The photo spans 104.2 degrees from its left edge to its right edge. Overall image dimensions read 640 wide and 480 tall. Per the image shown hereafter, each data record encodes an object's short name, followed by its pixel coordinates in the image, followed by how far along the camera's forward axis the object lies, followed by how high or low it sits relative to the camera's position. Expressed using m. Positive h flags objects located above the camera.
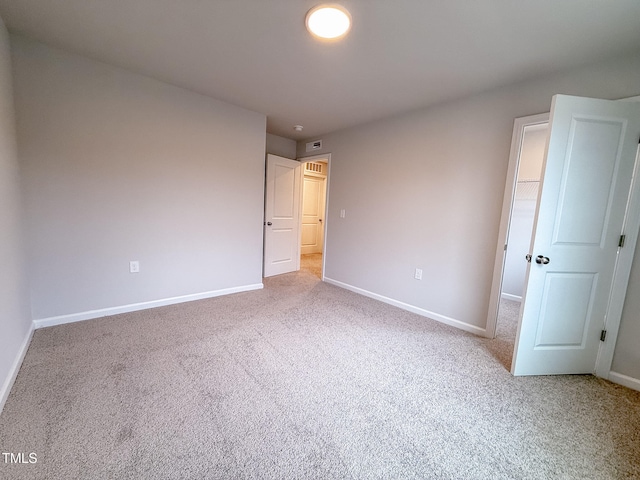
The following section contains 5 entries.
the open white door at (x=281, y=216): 4.25 -0.17
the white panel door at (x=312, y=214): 6.57 -0.16
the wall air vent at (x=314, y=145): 4.30 +1.09
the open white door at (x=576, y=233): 1.77 -0.08
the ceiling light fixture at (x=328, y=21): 1.59 +1.25
